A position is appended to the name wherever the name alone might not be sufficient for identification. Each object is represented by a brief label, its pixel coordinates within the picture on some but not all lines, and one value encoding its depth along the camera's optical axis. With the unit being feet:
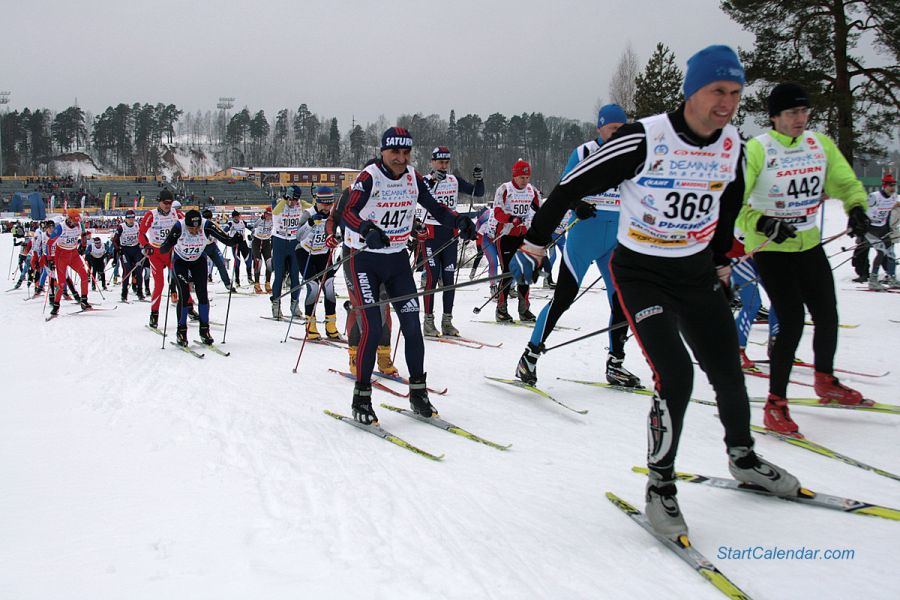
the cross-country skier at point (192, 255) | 29.60
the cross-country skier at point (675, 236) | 9.24
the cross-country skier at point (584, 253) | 17.83
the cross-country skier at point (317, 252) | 30.14
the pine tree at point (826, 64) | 74.49
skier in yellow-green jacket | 13.55
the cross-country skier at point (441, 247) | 28.73
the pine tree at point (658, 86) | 114.42
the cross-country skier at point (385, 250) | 16.07
